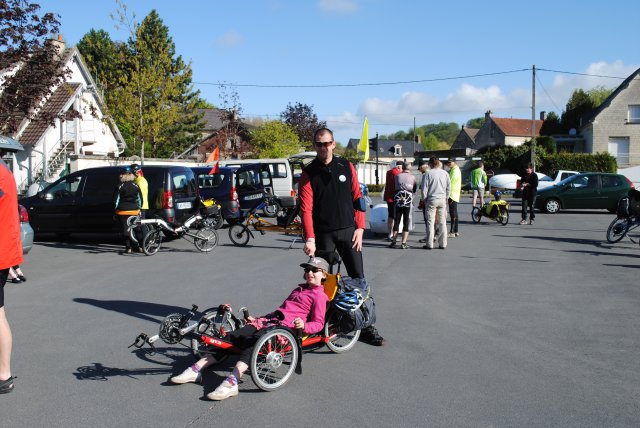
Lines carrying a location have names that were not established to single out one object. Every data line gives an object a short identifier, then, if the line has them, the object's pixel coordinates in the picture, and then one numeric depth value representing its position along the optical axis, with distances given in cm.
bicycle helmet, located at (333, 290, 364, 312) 544
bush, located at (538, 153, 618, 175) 4406
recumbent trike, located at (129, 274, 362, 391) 477
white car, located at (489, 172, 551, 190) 3738
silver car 1058
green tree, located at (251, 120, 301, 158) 4819
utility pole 4153
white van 2412
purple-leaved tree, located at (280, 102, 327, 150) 5881
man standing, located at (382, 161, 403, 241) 1400
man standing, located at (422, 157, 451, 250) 1289
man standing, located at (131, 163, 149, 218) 1273
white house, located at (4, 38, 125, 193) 3147
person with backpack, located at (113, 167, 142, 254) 1257
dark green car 2297
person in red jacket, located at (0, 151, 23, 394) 471
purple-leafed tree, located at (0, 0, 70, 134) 1569
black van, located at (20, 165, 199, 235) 1403
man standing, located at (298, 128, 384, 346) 583
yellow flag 2858
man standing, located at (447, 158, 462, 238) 1492
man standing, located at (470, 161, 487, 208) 1925
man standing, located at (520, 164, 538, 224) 1821
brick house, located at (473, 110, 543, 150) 7162
